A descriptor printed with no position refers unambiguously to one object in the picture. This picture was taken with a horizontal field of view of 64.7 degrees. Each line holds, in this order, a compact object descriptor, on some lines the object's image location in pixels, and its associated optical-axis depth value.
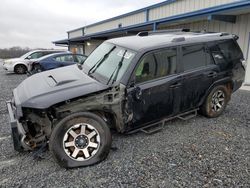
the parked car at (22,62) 12.65
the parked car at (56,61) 10.22
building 7.25
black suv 2.74
